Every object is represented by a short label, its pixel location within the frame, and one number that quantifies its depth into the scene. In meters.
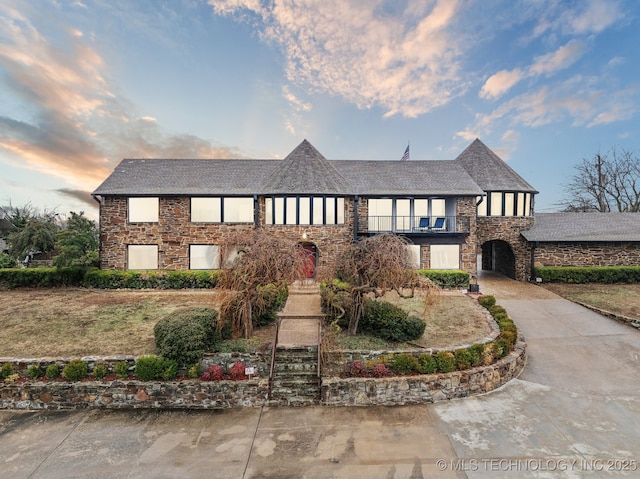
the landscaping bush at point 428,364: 7.21
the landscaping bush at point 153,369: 6.95
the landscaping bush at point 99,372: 7.04
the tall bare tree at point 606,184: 30.98
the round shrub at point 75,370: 6.98
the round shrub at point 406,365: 7.23
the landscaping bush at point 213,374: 7.07
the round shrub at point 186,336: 7.21
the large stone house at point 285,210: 16.84
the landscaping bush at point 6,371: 6.97
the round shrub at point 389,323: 8.65
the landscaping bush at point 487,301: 12.39
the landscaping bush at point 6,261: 18.09
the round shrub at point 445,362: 7.29
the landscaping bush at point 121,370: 7.03
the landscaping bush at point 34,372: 7.05
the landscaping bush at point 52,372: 7.00
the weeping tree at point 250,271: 8.26
